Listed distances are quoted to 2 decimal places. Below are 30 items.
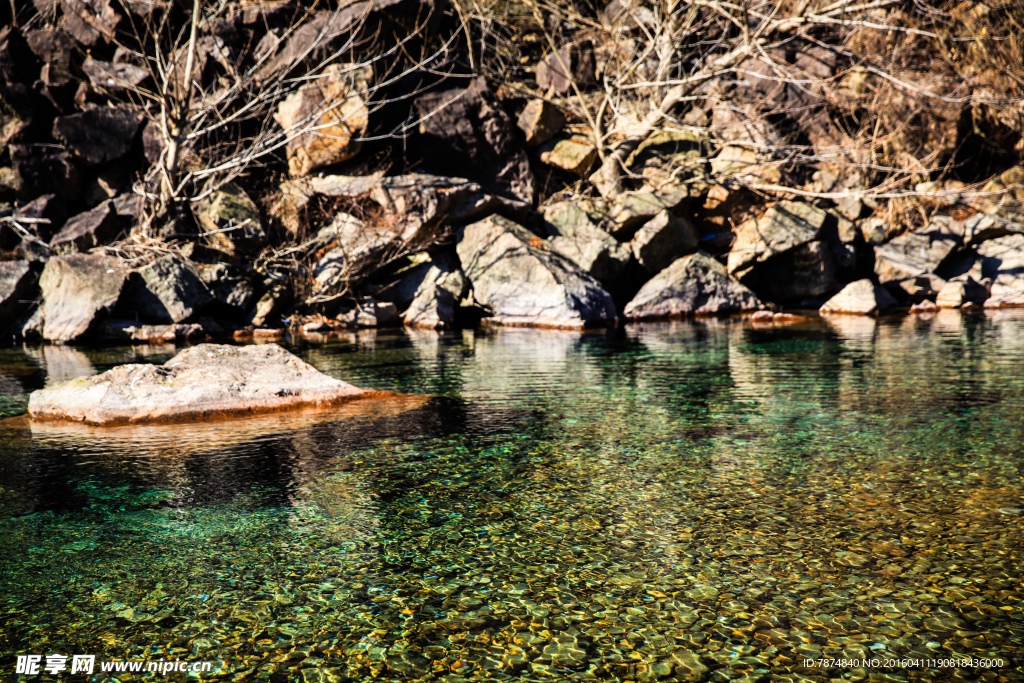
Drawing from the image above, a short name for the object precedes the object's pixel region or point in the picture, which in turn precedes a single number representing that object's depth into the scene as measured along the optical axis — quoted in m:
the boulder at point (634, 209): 20.67
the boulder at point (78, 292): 15.82
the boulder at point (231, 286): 17.62
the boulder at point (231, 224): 17.98
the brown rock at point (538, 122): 22.50
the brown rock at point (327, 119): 19.14
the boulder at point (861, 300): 19.58
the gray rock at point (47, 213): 18.44
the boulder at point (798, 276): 21.22
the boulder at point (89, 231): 17.81
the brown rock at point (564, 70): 23.94
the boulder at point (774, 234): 20.77
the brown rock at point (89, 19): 20.25
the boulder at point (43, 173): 18.81
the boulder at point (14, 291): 16.23
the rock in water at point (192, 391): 7.52
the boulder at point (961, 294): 20.44
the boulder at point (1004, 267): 20.92
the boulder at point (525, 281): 17.64
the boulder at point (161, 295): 16.59
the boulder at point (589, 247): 19.50
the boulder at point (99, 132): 19.08
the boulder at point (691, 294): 19.42
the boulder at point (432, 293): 18.75
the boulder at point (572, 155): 22.53
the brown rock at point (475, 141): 21.08
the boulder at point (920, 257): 21.12
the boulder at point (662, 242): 20.36
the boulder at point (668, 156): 22.16
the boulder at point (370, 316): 18.55
